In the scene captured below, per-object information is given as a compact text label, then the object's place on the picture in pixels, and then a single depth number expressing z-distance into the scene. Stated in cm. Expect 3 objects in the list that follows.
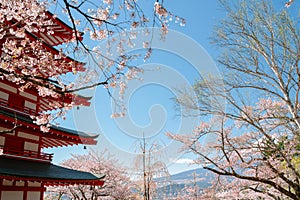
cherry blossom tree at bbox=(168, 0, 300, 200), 619
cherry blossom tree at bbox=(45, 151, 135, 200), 1461
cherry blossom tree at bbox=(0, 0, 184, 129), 281
